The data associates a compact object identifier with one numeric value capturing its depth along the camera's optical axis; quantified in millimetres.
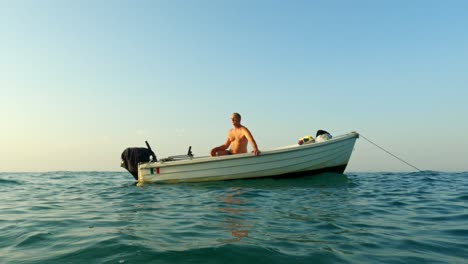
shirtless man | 9547
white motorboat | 9836
